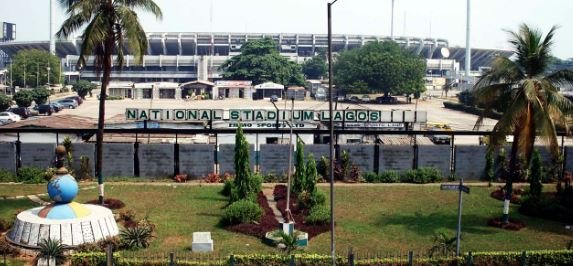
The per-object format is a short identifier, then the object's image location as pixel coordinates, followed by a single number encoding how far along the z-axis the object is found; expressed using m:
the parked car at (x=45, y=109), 73.25
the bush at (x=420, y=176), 33.28
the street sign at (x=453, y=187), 18.03
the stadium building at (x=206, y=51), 161.12
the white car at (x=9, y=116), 62.16
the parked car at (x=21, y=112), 68.25
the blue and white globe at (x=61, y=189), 20.36
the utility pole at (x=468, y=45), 147.62
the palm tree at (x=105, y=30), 24.47
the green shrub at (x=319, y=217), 23.25
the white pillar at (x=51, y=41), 149.62
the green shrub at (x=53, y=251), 17.45
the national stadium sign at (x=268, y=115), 36.38
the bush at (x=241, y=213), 23.22
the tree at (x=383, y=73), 103.75
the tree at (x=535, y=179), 28.00
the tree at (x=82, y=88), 110.88
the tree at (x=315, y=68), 152.75
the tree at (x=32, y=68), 109.38
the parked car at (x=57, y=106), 77.69
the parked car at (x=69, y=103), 85.81
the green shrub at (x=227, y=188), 29.08
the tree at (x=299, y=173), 26.80
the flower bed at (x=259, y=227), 22.17
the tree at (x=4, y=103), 71.32
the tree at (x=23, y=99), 78.31
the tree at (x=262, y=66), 125.12
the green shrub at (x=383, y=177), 33.25
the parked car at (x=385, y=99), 107.44
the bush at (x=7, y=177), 31.86
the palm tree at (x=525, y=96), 22.61
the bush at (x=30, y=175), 31.69
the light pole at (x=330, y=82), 15.59
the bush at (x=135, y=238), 20.03
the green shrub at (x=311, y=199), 25.53
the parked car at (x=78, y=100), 93.55
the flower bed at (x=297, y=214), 22.56
